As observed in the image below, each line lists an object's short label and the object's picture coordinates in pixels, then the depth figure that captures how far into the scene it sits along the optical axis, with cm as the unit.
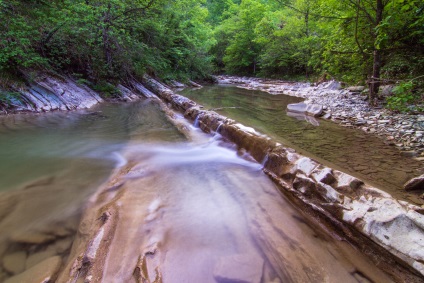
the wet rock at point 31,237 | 191
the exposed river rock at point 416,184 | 274
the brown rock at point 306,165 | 278
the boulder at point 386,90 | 684
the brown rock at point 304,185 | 260
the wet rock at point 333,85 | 1075
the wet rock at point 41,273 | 156
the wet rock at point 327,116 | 659
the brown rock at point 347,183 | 233
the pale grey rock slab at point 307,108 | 697
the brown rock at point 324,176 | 252
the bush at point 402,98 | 330
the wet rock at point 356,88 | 864
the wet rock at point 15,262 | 164
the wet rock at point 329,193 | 230
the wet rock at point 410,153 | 379
